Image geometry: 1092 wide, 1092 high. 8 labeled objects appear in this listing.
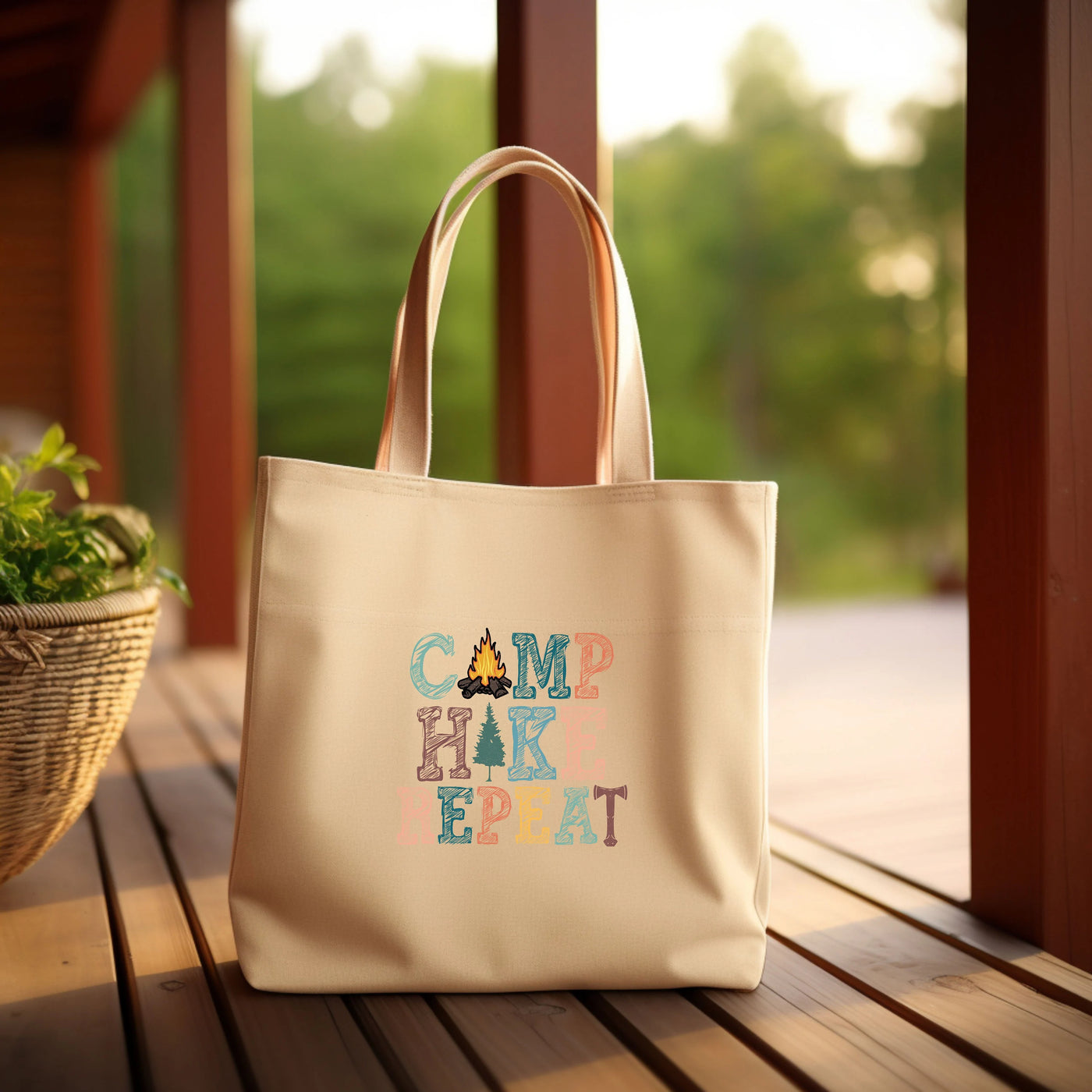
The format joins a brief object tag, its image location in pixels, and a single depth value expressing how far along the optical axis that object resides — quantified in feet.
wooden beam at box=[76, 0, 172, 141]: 12.06
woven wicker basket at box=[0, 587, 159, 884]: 3.38
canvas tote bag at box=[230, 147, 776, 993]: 3.14
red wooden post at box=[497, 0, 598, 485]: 4.99
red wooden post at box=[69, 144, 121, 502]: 18.25
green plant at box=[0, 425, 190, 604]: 3.56
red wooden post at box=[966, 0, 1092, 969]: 3.51
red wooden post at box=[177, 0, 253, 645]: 10.03
